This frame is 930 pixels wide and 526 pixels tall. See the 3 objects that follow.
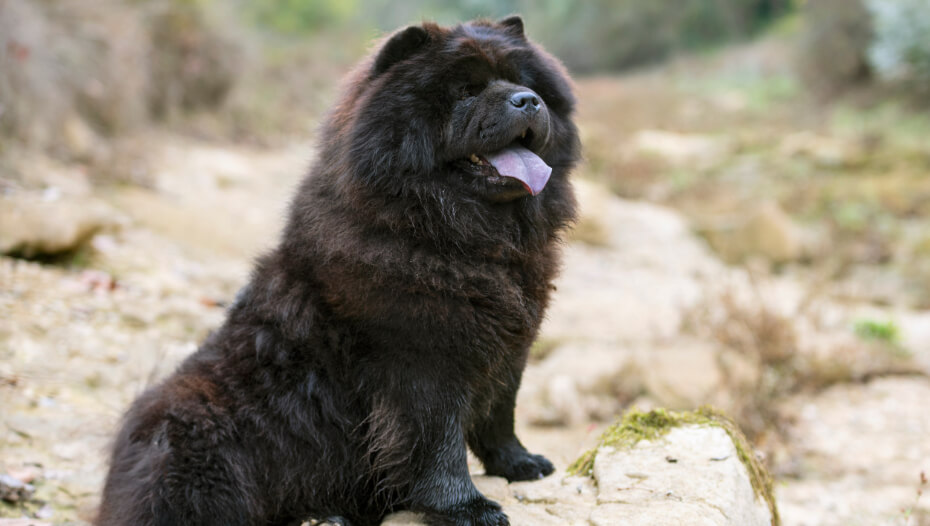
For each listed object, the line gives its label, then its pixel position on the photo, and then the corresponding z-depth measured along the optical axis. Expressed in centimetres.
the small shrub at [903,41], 1440
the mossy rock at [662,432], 332
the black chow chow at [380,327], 284
